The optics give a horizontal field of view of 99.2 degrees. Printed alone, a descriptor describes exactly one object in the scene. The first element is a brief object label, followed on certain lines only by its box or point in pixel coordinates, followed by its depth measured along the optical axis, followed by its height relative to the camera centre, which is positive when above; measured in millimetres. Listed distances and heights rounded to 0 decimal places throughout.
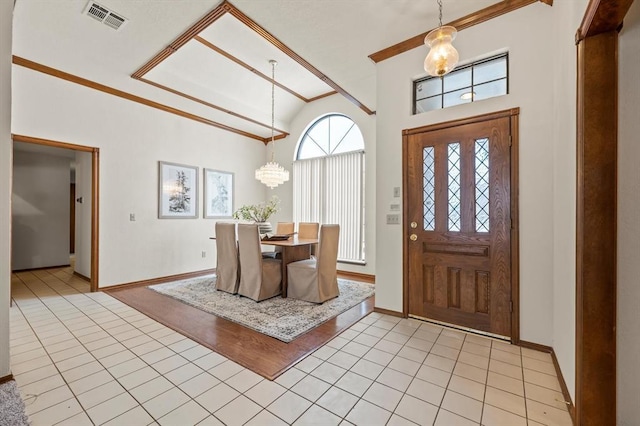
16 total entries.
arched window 5223 +691
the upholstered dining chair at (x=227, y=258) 3945 -679
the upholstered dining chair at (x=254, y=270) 3623 -793
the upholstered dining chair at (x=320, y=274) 3561 -830
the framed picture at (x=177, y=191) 4816 +387
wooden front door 2543 -96
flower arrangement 4363 -10
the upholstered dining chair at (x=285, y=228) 5255 -301
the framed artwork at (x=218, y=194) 5547 +393
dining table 3748 -564
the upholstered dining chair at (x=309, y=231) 4655 -326
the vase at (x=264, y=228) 4227 -242
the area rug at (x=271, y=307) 2834 -1187
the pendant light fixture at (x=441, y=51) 2039 +1229
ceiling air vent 2783 +2095
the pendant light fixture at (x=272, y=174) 4586 +661
